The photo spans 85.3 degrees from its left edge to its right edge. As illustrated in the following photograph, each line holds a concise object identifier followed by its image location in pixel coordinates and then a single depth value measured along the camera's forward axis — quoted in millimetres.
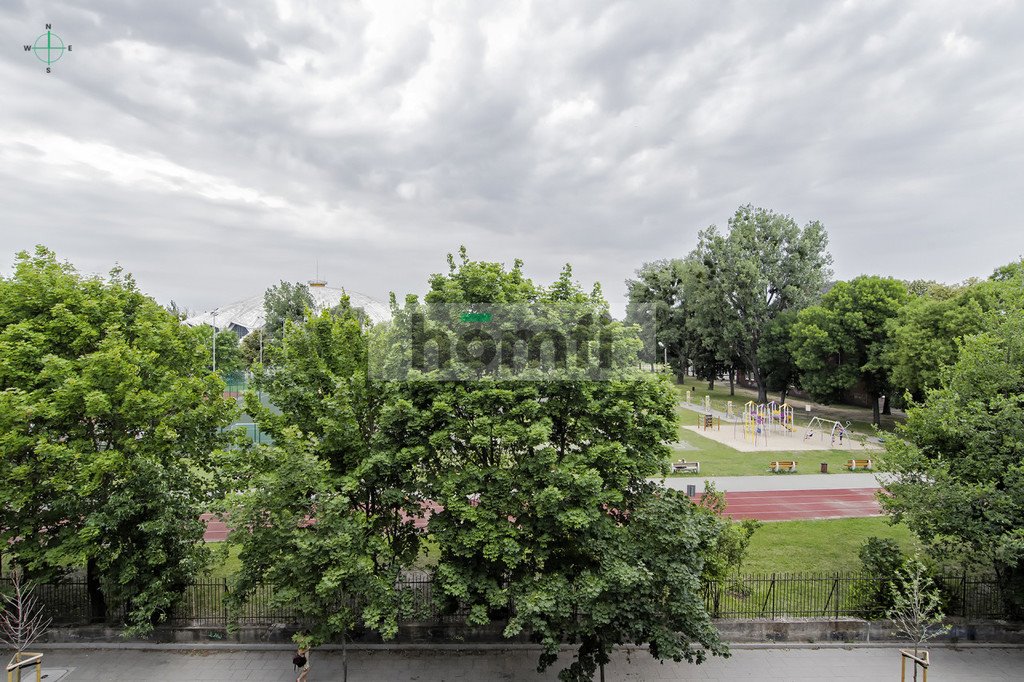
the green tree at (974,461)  12891
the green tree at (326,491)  10945
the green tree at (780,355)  51781
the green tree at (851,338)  43438
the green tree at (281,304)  65394
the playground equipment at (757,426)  38206
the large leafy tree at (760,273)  52312
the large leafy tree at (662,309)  69062
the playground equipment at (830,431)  37281
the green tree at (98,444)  12336
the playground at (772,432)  36188
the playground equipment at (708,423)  42812
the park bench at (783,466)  29838
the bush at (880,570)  14164
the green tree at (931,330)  33156
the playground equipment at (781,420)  40938
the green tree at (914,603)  11039
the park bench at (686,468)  28109
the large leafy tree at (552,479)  10773
